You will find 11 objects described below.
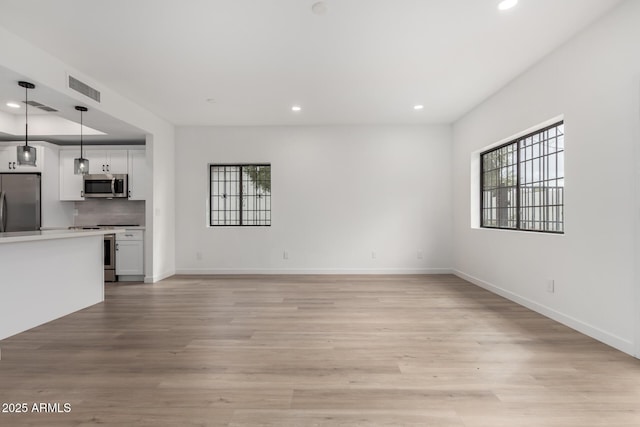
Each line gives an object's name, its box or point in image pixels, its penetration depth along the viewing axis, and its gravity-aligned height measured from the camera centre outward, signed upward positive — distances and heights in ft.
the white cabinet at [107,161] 18.98 +3.14
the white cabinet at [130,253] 18.03 -2.23
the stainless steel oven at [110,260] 18.07 -2.63
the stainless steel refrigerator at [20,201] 17.38 +0.68
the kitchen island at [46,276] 9.73 -2.23
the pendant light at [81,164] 13.47 +2.09
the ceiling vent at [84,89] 12.13 +4.98
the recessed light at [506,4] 8.39 +5.60
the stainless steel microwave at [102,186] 18.74 +1.62
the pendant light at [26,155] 10.35 +1.91
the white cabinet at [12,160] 17.97 +3.02
